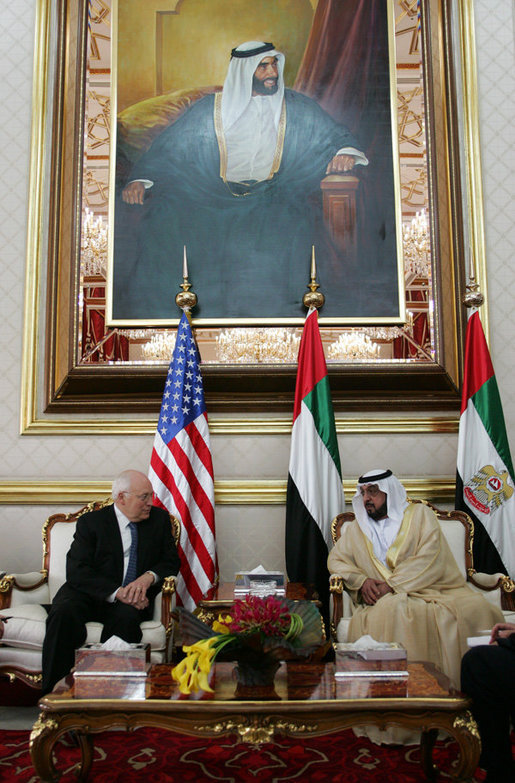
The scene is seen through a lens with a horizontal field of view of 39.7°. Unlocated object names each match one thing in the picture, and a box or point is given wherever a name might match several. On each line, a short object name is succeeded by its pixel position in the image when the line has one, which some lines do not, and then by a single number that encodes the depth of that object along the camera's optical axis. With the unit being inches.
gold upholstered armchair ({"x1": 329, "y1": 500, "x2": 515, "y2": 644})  148.5
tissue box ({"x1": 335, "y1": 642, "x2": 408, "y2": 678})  101.7
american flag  178.5
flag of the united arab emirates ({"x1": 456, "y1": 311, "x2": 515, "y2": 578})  177.0
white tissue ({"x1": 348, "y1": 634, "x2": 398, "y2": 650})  104.5
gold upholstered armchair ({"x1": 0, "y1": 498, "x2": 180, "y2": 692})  138.7
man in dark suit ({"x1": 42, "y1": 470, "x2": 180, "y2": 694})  139.9
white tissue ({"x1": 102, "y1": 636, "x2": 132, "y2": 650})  105.0
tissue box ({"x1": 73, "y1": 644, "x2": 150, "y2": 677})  101.7
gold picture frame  197.3
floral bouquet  94.7
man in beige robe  134.9
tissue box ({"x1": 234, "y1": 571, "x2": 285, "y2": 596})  140.9
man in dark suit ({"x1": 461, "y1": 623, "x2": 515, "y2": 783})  101.2
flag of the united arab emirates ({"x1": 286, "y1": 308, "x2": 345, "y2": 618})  178.2
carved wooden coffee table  93.2
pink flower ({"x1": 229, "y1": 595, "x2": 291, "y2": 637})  97.6
